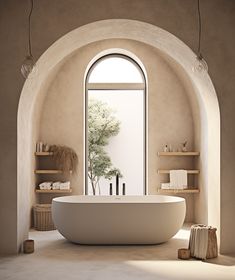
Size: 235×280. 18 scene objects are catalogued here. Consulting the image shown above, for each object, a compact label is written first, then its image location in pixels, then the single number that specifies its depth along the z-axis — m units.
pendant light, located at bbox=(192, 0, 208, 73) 5.24
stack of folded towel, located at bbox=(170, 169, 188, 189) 7.34
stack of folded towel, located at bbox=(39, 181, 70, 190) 7.30
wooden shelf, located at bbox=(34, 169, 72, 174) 7.32
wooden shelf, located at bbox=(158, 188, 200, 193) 7.34
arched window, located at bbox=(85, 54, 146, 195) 8.87
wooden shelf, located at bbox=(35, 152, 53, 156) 7.34
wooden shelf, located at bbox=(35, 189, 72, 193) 7.30
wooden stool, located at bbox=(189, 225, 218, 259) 4.99
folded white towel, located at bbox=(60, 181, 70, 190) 7.33
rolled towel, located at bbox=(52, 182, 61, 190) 7.32
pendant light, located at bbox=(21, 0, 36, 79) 4.42
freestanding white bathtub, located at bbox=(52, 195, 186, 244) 5.61
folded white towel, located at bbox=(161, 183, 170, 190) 7.36
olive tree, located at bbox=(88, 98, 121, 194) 8.95
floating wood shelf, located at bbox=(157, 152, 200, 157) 7.39
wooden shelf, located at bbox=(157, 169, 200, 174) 7.36
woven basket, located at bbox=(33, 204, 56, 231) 6.95
